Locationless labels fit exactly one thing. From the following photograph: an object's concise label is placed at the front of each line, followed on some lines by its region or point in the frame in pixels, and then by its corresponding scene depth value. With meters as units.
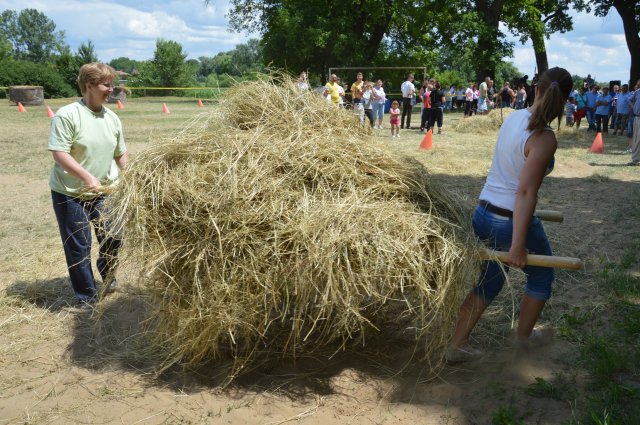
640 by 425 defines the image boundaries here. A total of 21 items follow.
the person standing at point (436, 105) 16.62
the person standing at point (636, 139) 11.15
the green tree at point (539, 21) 31.30
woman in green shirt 3.84
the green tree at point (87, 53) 51.44
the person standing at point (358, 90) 15.51
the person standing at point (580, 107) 18.95
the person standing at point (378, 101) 15.91
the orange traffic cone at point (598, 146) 13.39
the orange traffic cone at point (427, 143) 13.02
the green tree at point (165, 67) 55.08
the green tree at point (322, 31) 30.05
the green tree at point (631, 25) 27.27
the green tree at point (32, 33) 113.04
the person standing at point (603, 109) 17.48
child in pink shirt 15.06
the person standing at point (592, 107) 18.69
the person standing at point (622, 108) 16.83
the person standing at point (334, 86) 12.51
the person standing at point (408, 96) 18.06
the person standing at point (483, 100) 23.08
